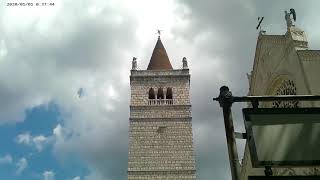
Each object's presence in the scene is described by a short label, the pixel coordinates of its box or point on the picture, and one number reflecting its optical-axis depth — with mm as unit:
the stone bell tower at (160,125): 20092
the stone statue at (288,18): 12049
